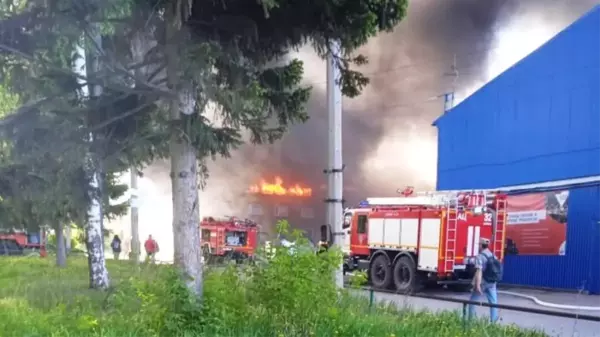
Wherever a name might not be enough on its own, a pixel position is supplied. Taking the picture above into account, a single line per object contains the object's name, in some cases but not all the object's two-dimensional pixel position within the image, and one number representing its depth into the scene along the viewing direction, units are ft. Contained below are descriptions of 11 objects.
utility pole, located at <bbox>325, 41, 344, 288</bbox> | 27.02
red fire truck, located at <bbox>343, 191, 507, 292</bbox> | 46.80
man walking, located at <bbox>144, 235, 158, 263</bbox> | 73.36
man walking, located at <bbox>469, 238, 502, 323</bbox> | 33.65
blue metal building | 50.83
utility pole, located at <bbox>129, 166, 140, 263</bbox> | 70.59
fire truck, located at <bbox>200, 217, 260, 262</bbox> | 78.83
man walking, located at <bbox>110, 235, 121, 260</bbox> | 88.51
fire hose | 40.83
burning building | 103.04
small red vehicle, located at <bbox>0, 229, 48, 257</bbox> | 97.59
